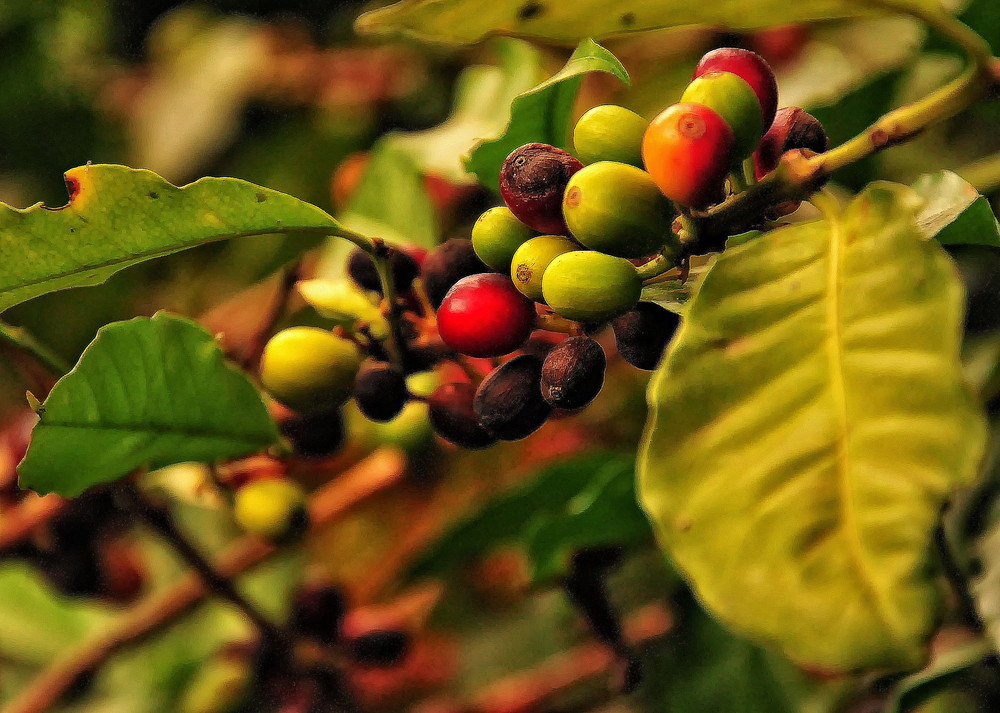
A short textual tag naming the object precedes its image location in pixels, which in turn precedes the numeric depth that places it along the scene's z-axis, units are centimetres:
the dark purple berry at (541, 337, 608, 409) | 51
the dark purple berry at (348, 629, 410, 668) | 61
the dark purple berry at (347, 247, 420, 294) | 54
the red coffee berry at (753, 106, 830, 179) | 51
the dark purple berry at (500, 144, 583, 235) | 51
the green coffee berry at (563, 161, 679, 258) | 50
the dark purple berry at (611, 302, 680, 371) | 51
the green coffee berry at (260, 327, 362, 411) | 54
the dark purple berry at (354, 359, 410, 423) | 54
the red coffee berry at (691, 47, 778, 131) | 51
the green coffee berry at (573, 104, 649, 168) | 51
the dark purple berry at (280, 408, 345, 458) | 56
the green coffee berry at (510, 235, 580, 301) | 51
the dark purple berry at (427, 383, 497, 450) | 54
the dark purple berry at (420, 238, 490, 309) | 53
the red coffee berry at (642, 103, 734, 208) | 49
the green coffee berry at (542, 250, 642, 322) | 50
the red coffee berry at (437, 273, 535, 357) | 51
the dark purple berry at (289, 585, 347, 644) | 61
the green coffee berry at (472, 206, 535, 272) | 52
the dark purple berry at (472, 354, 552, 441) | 52
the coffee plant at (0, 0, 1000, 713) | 48
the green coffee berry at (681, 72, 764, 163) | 49
